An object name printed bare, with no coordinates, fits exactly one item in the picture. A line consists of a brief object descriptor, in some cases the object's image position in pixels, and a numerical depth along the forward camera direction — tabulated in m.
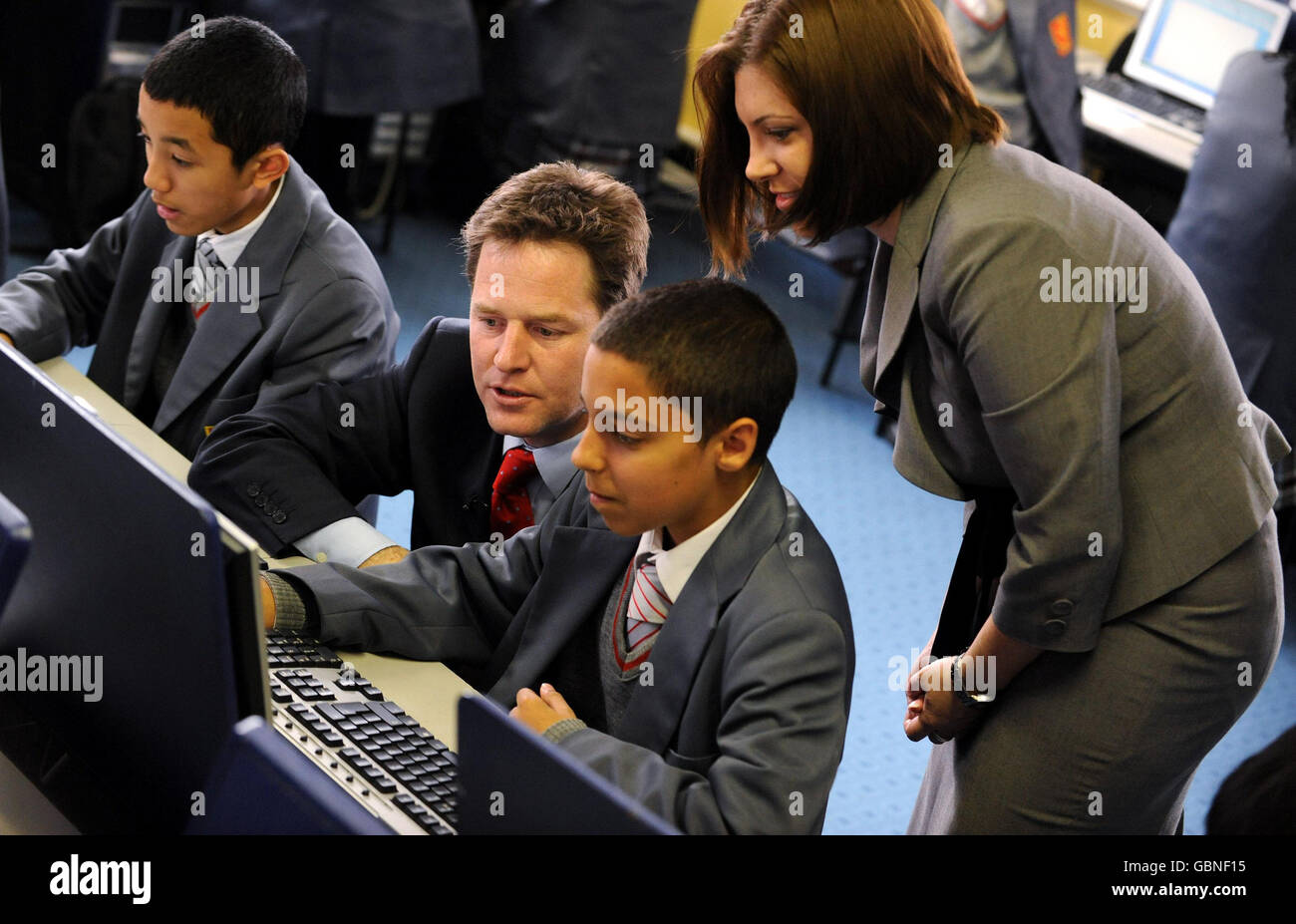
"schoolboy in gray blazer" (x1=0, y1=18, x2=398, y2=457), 4.76
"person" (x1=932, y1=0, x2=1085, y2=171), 6.35
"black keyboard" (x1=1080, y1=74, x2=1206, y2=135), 7.33
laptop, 7.38
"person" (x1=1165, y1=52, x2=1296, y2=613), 5.23
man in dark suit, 4.54
